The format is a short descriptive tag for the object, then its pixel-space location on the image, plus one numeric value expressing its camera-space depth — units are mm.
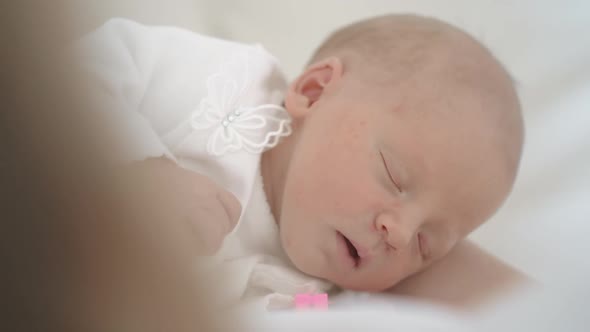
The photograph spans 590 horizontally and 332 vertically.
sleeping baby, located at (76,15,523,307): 633
